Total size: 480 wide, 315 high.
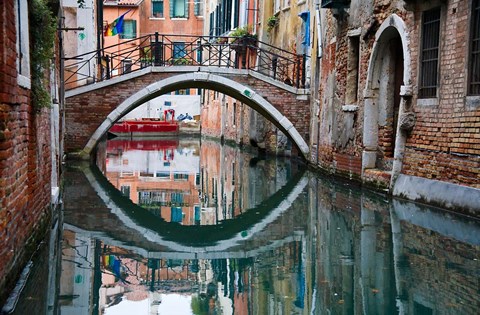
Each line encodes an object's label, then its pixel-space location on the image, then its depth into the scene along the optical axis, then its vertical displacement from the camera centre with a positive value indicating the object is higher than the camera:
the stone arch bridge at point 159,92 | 20.52 +0.34
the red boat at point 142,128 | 40.53 -0.97
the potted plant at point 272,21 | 26.13 +2.90
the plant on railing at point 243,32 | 29.17 +2.88
